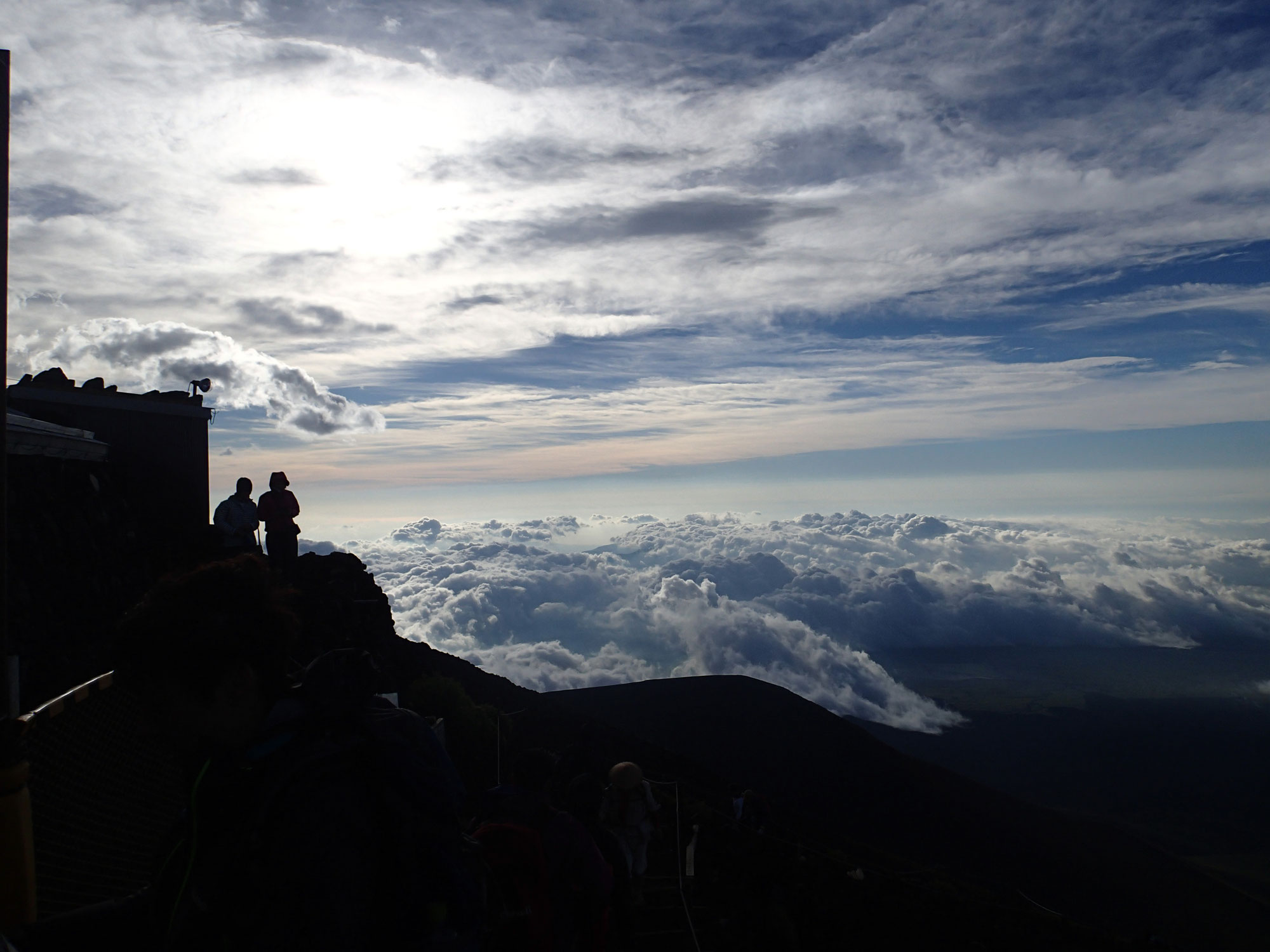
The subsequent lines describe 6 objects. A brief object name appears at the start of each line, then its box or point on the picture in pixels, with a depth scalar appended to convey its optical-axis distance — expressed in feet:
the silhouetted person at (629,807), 20.98
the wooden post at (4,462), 7.50
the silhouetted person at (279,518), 37.17
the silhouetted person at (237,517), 36.14
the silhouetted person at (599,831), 12.44
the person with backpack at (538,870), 9.59
